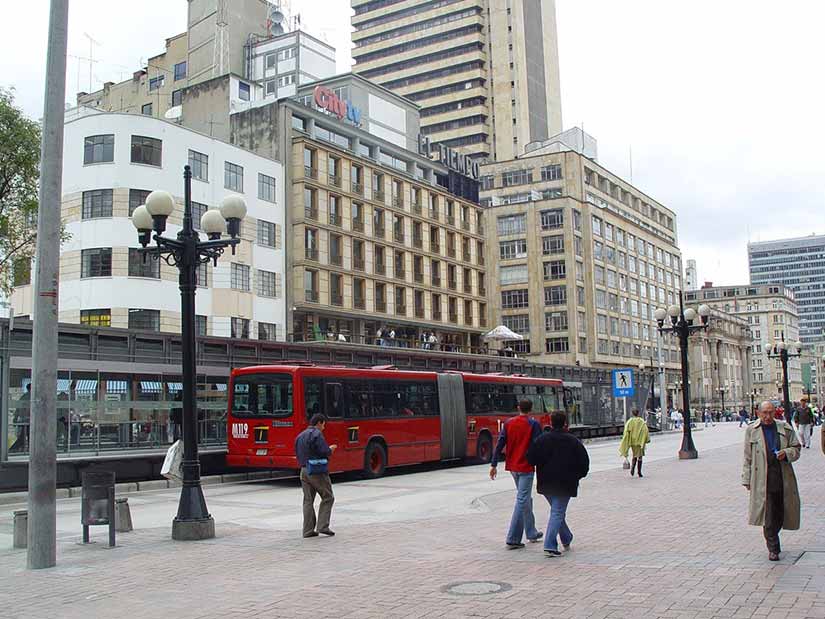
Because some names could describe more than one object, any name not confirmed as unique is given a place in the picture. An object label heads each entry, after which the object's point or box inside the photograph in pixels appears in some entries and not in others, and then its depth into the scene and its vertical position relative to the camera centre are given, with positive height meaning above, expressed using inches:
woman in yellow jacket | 796.0 -38.5
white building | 1708.9 +385.8
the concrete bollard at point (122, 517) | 520.1 -64.8
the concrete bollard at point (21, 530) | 468.1 -63.8
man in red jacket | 415.2 -31.7
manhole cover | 321.7 -71.6
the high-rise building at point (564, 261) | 3508.9 +585.9
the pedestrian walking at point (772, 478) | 355.3 -36.1
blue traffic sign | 1601.9 +25.1
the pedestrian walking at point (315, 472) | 492.1 -39.2
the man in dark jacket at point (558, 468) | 387.5 -32.1
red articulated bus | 847.7 -11.4
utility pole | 404.2 +45.0
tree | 1114.7 +318.2
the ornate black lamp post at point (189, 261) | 495.5 +93.0
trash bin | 461.4 -47.6
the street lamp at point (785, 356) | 1763.0 +75.6
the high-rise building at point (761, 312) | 6638.8 +650.6
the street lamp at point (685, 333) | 1053.2 +79.9
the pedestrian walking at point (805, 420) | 1117.7 -37.5
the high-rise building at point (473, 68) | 4517.7 +1799.1
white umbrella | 2539.4 +196.1
